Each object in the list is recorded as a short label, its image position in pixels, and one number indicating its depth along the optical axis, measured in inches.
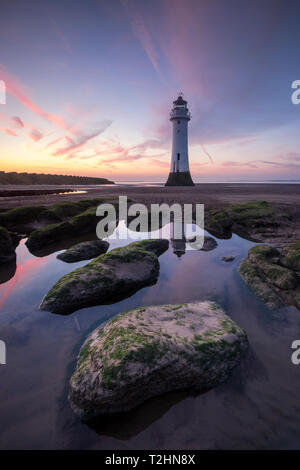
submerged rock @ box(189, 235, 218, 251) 330.6
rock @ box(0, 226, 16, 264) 283.8
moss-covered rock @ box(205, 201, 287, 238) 433.1
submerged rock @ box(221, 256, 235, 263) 280.4
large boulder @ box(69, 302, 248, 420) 93.0
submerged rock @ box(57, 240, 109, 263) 281.7
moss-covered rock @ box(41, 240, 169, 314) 176.6
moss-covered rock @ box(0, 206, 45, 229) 473.1
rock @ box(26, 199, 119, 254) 349.6
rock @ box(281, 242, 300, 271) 237.3
